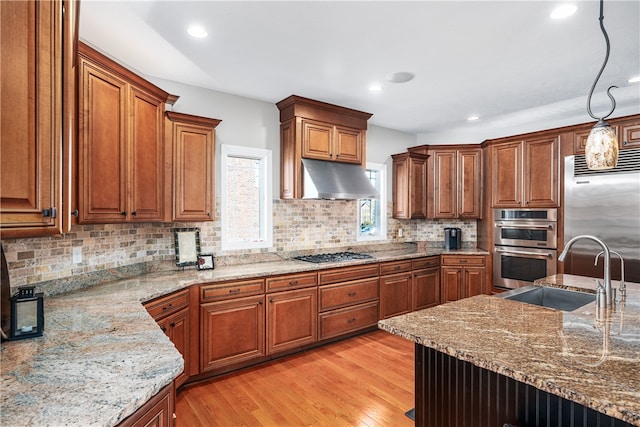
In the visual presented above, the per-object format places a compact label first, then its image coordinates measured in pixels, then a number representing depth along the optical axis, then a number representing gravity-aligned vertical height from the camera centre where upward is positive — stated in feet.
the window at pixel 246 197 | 12.01 +0.65
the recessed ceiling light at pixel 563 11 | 6.99 +4.29
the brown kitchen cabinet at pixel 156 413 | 3.69 -2.35
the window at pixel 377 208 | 16.62 +0.31
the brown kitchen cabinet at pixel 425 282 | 15.25 -3.18
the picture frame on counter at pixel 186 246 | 10.71 -0.98
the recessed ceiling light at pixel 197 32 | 7.84 +4.36
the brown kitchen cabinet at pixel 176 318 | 7.91 -2.57
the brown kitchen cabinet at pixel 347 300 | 12.17 -3.26
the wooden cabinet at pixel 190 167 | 9.78 +1.46
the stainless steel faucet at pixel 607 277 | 5.90 -1.20
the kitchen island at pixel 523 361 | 3.76 -1.86
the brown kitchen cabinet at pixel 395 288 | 14.01 -3.17
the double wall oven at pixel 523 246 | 13.93 -1.40
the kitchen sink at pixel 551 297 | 7.88 -2.01
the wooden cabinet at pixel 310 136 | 12.53 +3.07
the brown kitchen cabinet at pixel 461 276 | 15.90 -2.98
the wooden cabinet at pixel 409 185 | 16.67 +1.45
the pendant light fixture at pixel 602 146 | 6.18 +1.24
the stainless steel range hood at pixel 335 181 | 12.27 +1.27
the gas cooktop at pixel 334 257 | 13.01 -1.73
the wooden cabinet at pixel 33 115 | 3.48 +1.10
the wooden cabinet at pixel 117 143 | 7.08 +1.71
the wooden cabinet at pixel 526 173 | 13.91 +1.77
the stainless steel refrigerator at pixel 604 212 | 11.57 +0.04
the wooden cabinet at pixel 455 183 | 16.72 +1.55
